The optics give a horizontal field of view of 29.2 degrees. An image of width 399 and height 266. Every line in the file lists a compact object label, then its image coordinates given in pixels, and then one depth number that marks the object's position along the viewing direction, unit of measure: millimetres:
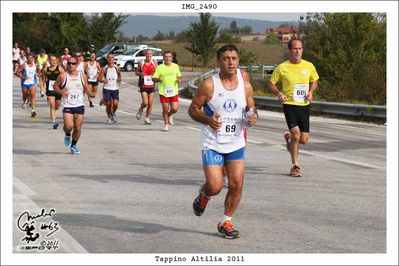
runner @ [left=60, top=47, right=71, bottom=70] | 27689
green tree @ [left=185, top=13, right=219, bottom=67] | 45438
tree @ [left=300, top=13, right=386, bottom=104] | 26578
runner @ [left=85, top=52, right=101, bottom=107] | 26828
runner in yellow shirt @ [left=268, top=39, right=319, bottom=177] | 11680
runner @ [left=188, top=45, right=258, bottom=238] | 7430
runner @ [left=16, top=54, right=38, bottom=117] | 22928
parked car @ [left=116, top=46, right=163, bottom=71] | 50031
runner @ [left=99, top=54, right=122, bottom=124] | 20703
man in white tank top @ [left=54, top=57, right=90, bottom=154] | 14375
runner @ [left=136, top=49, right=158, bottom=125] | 20422
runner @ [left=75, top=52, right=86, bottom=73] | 24300
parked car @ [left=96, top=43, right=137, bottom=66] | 49419
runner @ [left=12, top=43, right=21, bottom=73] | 41516
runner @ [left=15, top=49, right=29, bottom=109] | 25641
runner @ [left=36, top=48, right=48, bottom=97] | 28584
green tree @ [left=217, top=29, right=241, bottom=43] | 49738
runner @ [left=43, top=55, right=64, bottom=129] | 20248
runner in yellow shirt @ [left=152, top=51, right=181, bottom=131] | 18875
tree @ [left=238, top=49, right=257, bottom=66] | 41125
